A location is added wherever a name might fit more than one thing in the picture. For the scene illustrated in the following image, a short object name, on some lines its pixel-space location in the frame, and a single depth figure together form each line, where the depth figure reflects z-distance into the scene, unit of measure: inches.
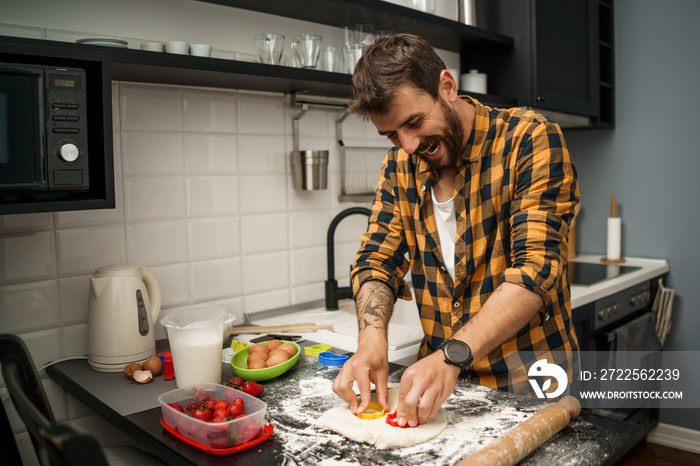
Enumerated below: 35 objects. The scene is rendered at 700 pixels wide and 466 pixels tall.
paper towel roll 113.9
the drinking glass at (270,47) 66.2
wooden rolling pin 33.1
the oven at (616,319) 86.4
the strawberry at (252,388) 46.0
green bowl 49.4
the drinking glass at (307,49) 67.9
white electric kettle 54.1
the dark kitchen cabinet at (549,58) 91.4
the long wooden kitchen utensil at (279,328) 65.0
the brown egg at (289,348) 53.8
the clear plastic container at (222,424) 36.8
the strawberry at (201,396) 42.0
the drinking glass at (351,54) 73.0
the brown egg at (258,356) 51.7
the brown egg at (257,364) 50.1
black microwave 43.1
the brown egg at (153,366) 52.6
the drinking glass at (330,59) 71.3
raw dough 37.0
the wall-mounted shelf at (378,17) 68.9
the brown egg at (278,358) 51.2
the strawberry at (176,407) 40.6
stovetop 94.0
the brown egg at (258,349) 53.6
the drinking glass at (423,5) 84.9
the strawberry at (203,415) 39.0
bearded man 44.2
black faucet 77.4
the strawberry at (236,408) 39.3
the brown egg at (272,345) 55.4
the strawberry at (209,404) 40.5
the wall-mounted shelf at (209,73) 49.6
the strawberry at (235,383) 46.8
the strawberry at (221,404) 40.1
